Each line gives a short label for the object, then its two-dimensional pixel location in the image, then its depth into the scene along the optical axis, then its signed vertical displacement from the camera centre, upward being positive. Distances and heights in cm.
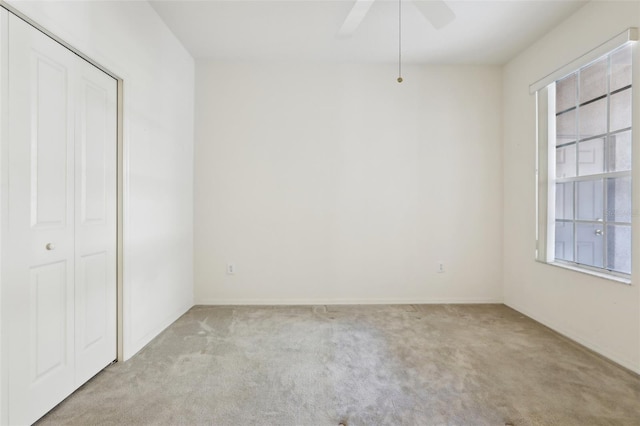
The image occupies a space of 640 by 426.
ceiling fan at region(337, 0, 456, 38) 195 +133
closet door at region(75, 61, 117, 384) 192 -6
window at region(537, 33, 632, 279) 233 +41
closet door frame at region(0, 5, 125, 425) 143 +12
